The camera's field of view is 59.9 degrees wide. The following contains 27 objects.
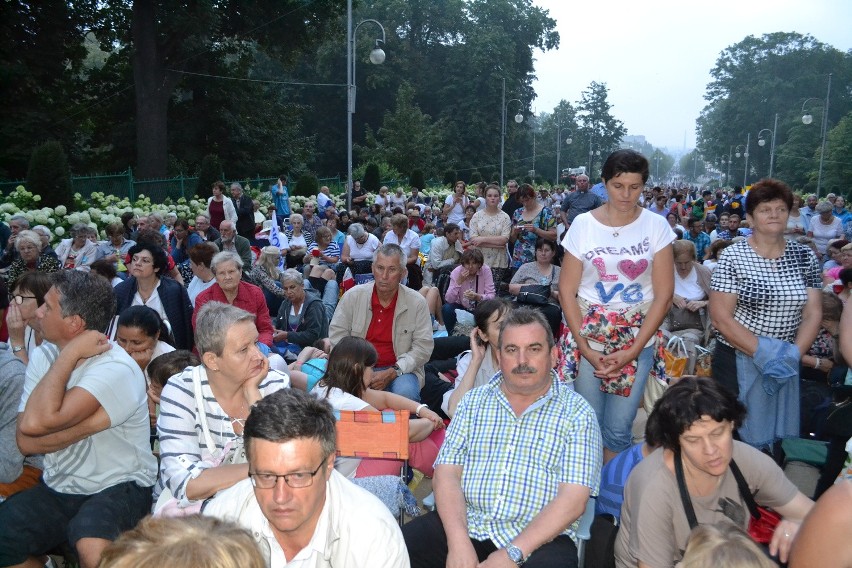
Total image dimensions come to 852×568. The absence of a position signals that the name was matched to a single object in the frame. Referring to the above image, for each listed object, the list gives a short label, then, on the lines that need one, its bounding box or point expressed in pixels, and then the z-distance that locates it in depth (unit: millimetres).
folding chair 3715
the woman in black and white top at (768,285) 4109
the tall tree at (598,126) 102812
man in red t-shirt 5715
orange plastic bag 5465
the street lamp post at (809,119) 38931
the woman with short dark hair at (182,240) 9962
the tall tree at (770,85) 88750
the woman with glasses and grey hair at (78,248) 9828
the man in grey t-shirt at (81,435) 3271
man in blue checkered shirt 3217
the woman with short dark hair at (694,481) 2887
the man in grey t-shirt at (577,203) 10250
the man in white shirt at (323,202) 19505
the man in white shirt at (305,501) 2328
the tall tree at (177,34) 24797
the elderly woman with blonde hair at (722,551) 2059
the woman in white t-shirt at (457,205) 17344
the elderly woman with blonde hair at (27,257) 8148
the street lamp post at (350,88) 18516
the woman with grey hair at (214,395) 3227
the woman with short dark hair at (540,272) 8414
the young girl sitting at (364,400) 4109
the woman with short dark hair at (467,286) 8070
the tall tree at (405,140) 42062
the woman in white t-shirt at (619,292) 4023
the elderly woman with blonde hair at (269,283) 8305
